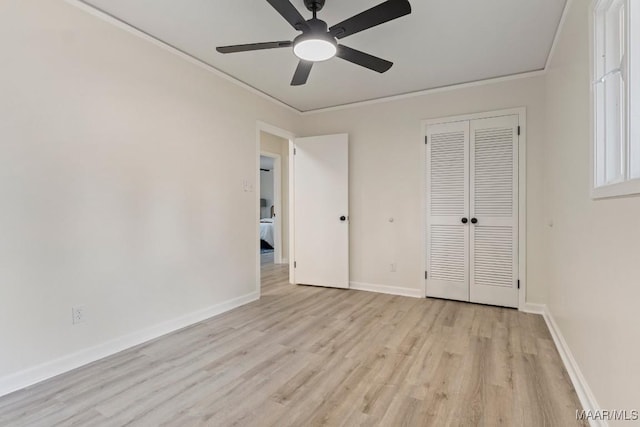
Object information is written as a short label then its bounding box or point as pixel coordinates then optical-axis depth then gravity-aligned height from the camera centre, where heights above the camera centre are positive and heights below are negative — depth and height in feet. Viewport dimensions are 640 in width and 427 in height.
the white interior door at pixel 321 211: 14.56 -0.08
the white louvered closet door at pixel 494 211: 11.54 -0.07
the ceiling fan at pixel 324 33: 5.90 +3.69
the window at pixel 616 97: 4.37 +1.75
